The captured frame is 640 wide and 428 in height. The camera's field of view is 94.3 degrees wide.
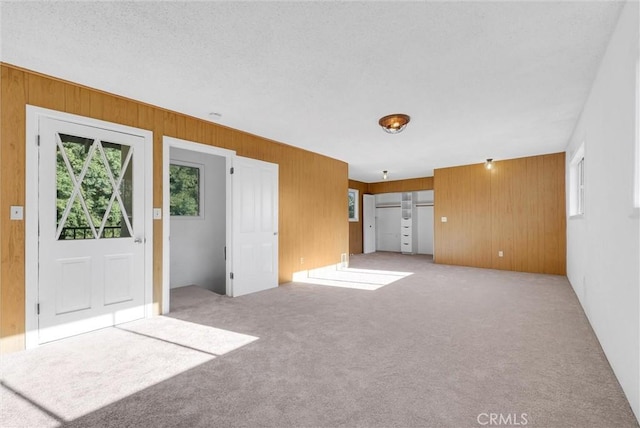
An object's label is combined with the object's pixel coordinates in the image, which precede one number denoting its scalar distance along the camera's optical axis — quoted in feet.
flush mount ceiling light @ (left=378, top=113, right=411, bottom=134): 12.80
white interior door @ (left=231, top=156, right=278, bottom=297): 14.70
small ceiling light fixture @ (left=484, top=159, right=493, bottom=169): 22.09
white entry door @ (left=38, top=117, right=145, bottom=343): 9.22
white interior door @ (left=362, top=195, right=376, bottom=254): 33.96
